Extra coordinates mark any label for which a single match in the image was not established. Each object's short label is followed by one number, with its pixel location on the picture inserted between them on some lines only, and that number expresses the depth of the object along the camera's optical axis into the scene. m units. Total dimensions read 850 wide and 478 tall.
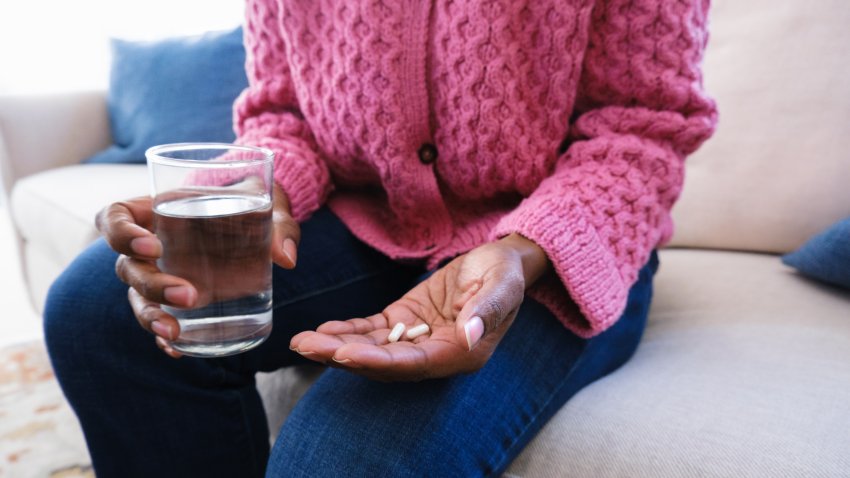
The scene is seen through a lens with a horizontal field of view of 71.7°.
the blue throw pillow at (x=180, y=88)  1.55
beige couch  0.52
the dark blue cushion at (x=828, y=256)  0.80
